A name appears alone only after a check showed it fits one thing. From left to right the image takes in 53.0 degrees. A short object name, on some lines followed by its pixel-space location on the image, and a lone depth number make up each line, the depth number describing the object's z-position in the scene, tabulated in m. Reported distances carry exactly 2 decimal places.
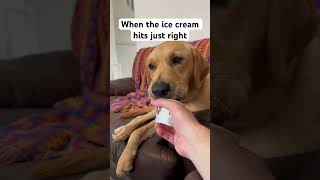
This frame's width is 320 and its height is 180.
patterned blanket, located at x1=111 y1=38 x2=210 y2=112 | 0.67
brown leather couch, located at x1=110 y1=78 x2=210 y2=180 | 0.70
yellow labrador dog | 0.70
